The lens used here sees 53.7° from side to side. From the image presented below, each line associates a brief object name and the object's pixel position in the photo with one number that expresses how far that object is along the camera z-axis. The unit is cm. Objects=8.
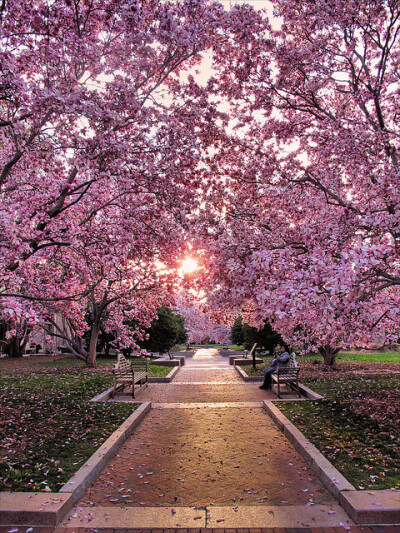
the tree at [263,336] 2031
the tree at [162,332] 2508
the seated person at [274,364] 1120
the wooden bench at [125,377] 991
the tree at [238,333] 2747
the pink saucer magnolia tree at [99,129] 648
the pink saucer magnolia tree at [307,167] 613
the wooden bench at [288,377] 1002
